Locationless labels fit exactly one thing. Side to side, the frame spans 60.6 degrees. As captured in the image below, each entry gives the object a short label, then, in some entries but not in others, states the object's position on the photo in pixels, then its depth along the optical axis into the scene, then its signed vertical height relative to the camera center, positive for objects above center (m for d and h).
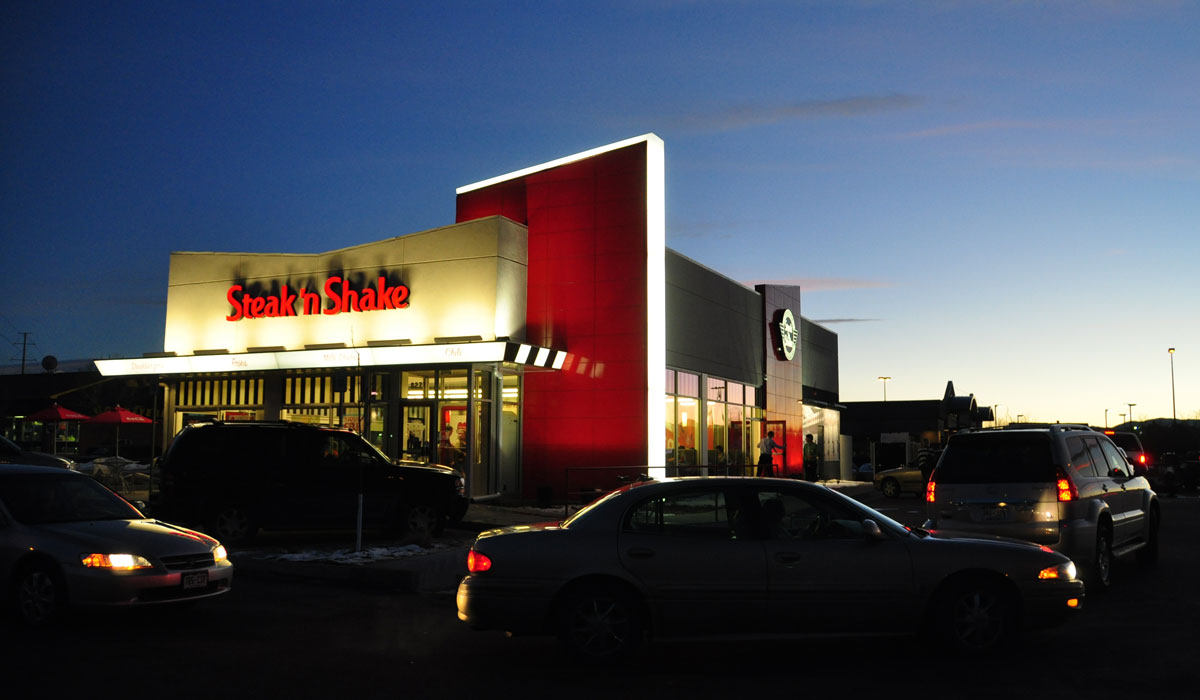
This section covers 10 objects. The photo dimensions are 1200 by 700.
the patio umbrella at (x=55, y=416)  29.19 +0.91
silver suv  11.34 -0.52
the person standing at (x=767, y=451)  28.51 -0.09
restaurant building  24.62 +2.86
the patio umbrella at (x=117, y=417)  29.52 +0.89
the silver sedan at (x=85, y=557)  9.02 -0.99
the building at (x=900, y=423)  55.00 +1.79
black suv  16.03 -0.52
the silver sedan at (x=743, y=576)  7.77 -0.98
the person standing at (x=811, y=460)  38.16 -0.47
